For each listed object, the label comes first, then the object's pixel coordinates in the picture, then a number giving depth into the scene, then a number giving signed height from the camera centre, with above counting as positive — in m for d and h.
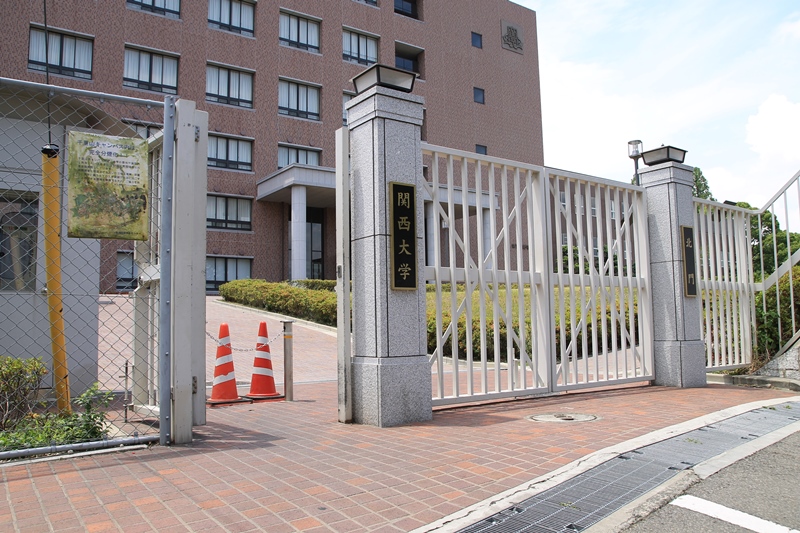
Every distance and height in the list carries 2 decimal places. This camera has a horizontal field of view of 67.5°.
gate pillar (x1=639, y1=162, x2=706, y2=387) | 8.92 +0.29
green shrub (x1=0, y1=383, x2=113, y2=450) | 4.37 -0.87
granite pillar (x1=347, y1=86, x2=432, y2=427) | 5.83 +0.37
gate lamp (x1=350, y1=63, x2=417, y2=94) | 6.08 +2.41
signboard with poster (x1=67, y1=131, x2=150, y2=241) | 4.57 +1.00
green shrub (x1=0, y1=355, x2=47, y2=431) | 4.93 -0.59
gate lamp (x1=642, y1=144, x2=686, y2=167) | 9.27 +2.39
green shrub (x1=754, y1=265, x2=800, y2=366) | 10.32 -0.22
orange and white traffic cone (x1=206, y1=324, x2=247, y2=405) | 7.54 -0.78
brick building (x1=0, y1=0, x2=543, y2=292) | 25.52 +11.40
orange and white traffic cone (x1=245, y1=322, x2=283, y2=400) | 7.98 -0.82
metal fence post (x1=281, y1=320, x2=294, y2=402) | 7.81 -0.72
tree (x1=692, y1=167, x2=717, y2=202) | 48.47 +9.84
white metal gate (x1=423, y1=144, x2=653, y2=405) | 6.72 +0.42
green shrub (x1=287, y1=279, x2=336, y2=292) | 24.97 +1.19
